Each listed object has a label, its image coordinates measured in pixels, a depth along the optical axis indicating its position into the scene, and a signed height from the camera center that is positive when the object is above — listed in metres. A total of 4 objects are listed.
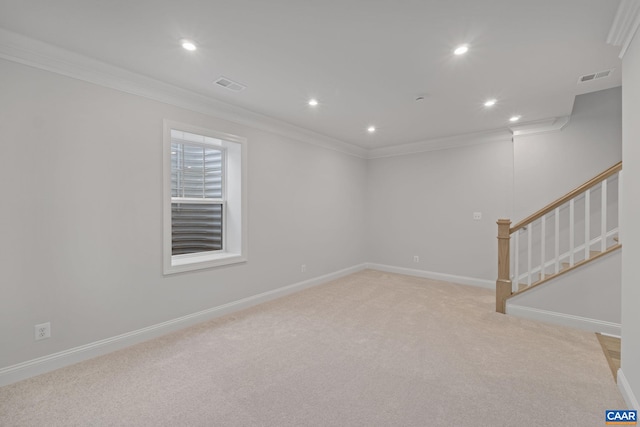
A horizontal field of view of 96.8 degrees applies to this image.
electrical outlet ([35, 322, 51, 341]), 2.14 -0.91
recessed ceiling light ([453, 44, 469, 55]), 2.11 +1.24
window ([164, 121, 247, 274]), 3.27 +0.16
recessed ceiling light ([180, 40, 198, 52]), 2.08 +1.24
